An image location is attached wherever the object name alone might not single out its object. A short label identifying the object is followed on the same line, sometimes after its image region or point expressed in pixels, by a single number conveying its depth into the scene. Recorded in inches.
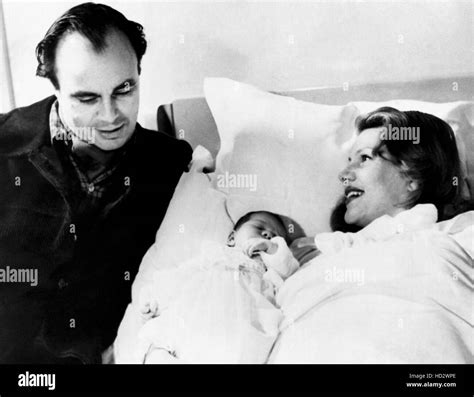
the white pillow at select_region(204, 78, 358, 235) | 68.1
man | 68.9
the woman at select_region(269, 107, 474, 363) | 60.4
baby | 61.7
